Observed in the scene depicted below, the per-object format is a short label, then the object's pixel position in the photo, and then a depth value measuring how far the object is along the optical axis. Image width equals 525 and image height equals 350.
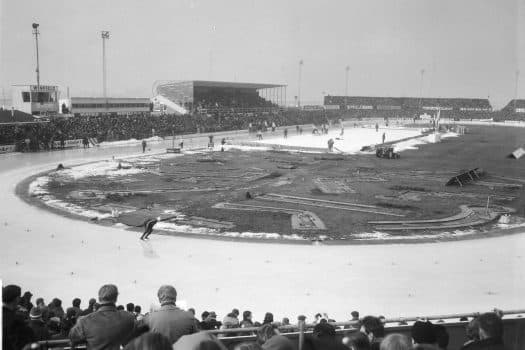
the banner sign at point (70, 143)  44.24
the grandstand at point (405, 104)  137.00
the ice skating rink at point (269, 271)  11.52
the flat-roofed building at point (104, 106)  64.38
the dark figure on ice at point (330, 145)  44.22
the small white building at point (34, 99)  55.16
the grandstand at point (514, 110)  115.55
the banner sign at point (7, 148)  39.78
